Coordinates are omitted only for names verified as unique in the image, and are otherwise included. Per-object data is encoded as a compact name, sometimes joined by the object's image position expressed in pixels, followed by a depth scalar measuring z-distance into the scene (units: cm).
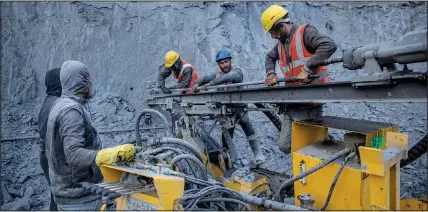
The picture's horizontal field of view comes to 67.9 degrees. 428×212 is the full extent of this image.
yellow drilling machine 206
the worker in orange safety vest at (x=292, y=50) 328
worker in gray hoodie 233
